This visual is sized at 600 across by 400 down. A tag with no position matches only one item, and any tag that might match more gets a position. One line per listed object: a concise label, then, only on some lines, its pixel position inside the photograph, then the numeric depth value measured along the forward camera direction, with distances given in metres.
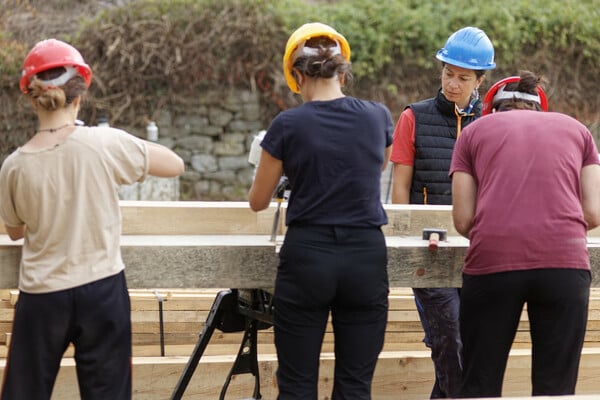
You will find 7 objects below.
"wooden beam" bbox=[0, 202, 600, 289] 6.50
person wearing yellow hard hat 5.88
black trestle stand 7.48
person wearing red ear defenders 6.17
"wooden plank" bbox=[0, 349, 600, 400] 8.74
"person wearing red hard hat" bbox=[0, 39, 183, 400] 5.64
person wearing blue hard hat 8.07
